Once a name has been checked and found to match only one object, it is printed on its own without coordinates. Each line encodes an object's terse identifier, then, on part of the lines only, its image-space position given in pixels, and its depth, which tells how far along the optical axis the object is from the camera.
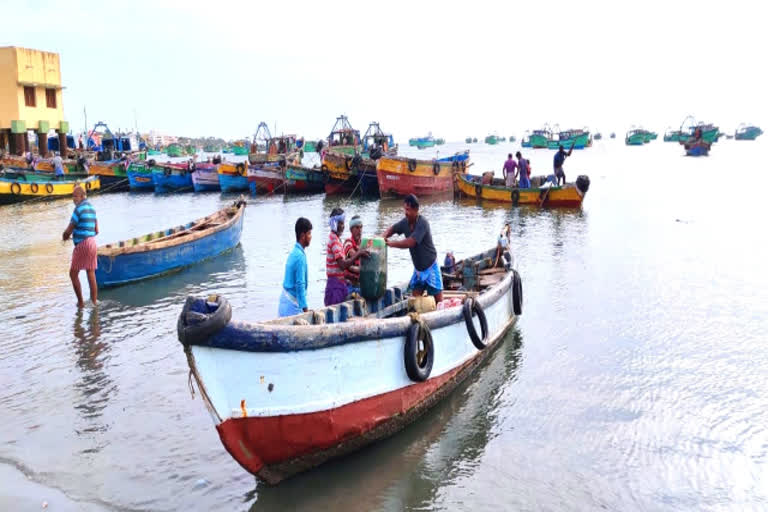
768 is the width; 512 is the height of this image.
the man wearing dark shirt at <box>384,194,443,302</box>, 7.01
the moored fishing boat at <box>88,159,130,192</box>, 38.62
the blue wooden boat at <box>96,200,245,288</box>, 12.45
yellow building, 38.22
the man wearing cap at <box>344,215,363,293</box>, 7.23
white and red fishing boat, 4.49
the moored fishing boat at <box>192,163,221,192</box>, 37.50
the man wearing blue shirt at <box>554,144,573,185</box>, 25.59
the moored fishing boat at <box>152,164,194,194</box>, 36.97
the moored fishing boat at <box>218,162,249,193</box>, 35.97
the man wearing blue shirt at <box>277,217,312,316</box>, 6.12
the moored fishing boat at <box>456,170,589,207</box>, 25.30
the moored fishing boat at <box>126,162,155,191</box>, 37.31
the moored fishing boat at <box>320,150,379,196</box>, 32.59
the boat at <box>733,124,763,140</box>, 136.30
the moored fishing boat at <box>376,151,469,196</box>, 29.75
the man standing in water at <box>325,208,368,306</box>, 7.01
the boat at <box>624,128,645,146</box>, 121.69
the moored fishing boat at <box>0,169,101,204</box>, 28.95
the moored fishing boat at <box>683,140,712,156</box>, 74.19
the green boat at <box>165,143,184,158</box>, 134.00
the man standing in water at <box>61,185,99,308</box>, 10.05
